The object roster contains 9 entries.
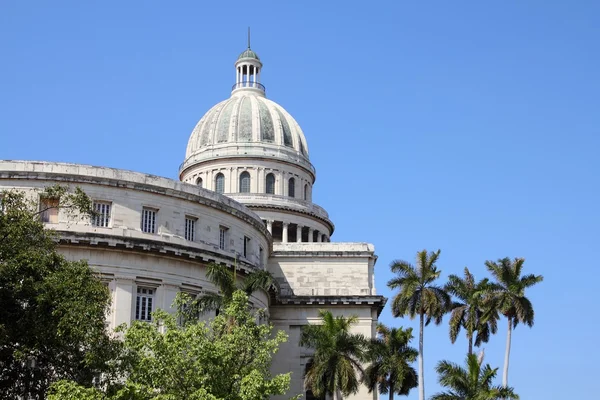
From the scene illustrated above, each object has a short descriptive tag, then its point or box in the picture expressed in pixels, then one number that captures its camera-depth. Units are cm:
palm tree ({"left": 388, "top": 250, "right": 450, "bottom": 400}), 6531
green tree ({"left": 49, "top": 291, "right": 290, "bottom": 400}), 3725
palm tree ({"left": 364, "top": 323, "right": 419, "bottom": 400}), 5900
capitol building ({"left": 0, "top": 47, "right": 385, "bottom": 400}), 5425
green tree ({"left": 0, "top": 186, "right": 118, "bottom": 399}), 3722
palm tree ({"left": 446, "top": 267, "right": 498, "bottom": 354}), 6844
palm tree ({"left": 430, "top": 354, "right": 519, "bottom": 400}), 4941
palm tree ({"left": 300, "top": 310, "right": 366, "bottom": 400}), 5069
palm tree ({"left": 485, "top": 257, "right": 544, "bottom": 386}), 6831
